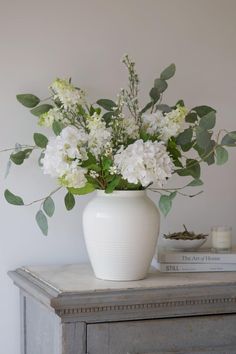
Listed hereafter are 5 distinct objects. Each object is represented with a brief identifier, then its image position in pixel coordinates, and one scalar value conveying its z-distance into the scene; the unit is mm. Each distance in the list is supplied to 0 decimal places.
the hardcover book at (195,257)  2970
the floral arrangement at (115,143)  2704
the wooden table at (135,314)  2651
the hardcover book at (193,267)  2970
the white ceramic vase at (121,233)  2790
